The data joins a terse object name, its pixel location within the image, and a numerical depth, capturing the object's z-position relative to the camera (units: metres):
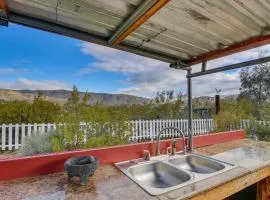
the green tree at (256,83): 11.47
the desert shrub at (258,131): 5.73
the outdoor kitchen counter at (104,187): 1.04
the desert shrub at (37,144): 3.28
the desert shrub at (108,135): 3.49
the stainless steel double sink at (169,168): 1.47
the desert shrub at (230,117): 6.22
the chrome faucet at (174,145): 1.90
